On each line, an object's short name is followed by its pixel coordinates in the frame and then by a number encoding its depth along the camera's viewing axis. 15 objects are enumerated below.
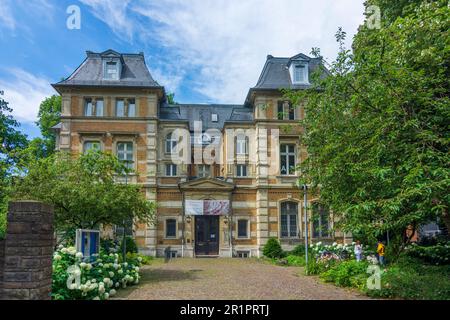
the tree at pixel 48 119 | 39.44
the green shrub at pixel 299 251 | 26.11
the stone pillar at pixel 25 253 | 6.81
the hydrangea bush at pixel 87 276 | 9.84
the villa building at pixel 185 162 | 28.19
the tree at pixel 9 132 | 34.84
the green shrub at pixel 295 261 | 22.15
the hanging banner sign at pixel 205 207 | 28.30
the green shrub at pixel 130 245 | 24.84
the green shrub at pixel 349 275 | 13.06
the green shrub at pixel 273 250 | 26.36
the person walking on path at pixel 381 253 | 18.39
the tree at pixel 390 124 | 10.64
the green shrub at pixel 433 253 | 20.07
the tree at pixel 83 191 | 14.27
